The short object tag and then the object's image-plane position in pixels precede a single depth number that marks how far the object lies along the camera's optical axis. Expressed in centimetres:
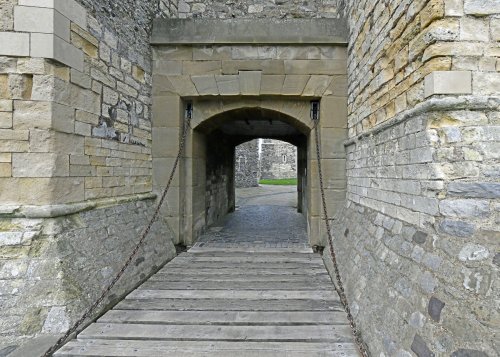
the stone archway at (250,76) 462
